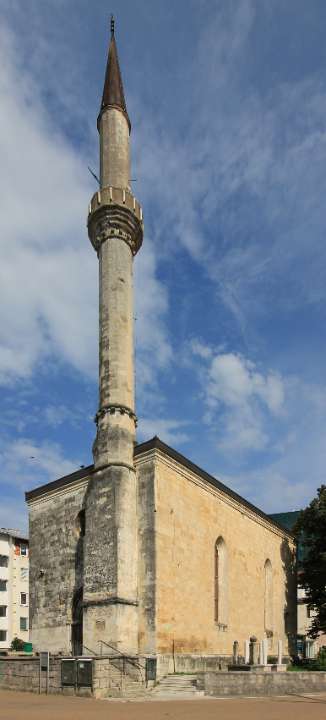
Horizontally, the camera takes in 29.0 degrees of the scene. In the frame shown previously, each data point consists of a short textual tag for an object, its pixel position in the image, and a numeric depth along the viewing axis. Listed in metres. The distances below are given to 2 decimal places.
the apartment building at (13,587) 48.12
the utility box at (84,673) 17.38
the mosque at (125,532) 21.08
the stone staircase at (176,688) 18.58
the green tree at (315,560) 32.44
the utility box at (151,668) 19.52
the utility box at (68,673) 17.72
